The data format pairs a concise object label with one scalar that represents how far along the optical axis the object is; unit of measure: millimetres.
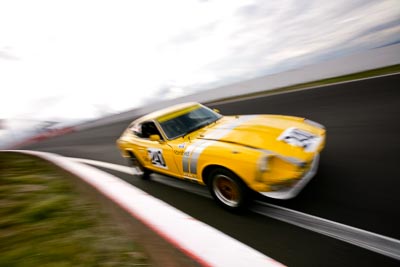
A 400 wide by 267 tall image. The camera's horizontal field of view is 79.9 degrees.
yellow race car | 2641
